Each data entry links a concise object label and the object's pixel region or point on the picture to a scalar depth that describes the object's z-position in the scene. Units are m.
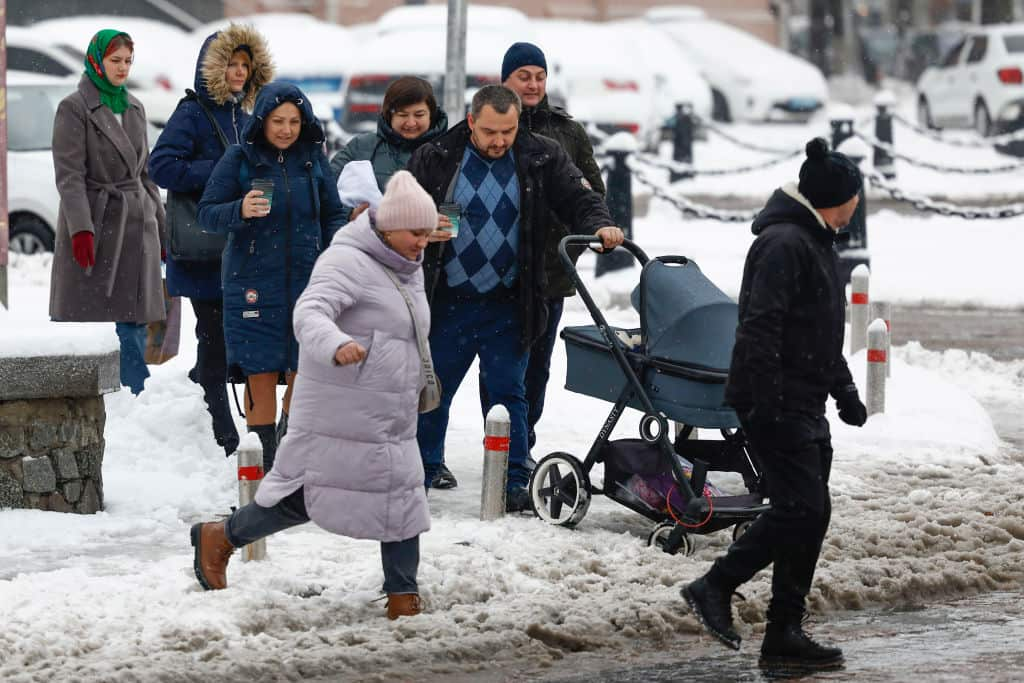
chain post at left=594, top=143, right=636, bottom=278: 34.28
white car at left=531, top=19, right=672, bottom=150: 50.94
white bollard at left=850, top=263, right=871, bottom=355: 24.03
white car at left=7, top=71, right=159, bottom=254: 31.52
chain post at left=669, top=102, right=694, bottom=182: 48.66
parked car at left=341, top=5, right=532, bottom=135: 46.66
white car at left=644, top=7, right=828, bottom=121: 64.31
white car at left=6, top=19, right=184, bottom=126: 46.16
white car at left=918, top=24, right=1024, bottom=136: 58.56
